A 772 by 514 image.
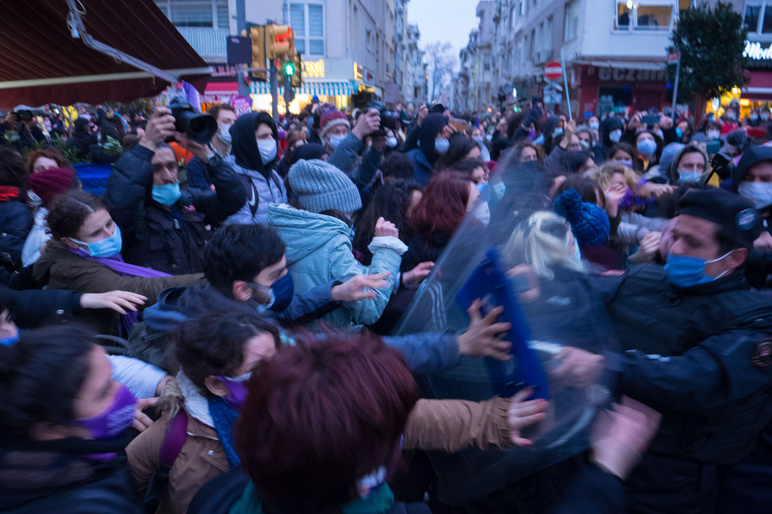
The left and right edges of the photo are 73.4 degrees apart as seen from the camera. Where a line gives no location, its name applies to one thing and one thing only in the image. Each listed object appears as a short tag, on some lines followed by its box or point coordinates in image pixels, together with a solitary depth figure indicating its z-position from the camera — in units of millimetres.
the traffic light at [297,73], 11964
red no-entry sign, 12789
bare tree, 83125
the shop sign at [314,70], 27545
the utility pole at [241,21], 10617
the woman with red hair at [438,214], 2605
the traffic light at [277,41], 10484
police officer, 1563
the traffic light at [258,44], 10516
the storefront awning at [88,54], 4172
